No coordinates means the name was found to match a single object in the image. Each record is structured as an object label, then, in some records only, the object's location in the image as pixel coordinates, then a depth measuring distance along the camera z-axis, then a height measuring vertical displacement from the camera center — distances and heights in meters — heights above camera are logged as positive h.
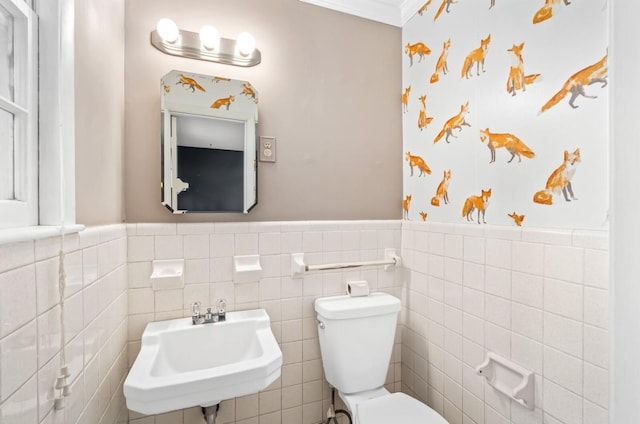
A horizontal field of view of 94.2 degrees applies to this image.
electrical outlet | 1.52 +0.31
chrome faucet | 1.33 -0.48
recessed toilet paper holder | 1.06 -0.65
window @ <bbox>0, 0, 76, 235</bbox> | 0.70 +0.24
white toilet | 1.44 -0.67
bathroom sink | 0.91 -0.56
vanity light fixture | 1.34 +0.78
